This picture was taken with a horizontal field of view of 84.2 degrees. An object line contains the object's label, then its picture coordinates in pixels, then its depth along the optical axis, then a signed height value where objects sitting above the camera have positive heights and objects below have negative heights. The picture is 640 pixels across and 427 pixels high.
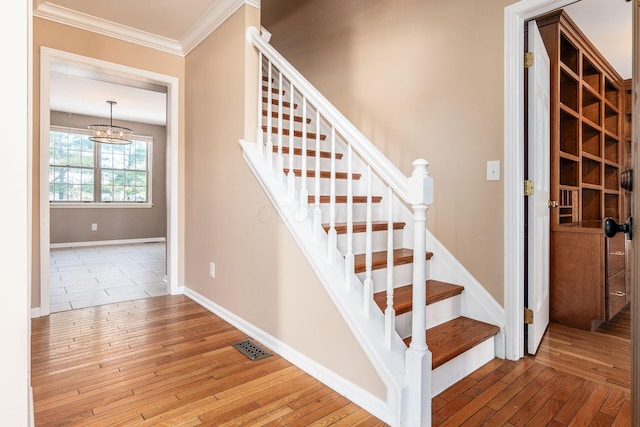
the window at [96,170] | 6.55 +0.81
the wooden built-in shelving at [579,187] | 2.55 +0.21
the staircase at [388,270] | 1.47 -0.32
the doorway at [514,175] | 2.00 +0.20
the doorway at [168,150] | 2.75 +0.53
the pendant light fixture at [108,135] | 5.41 +1.24
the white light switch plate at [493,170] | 2.08 +0.24
